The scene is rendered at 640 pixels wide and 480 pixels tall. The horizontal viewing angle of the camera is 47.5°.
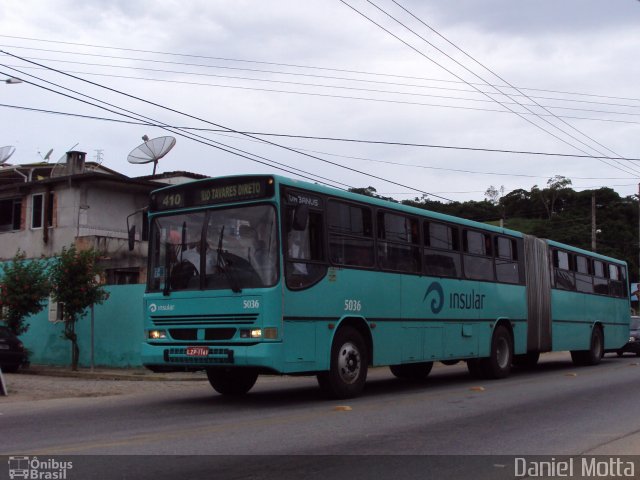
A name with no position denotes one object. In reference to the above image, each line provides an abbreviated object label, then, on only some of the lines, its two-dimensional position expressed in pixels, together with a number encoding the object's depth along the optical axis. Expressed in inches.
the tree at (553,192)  3125.0
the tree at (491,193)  3813.7
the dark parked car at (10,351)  735.7
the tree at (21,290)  780.0
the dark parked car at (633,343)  1101.1
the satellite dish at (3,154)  1386.6
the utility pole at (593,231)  1646.2
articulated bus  418.3
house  880.9
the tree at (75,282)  743.7
